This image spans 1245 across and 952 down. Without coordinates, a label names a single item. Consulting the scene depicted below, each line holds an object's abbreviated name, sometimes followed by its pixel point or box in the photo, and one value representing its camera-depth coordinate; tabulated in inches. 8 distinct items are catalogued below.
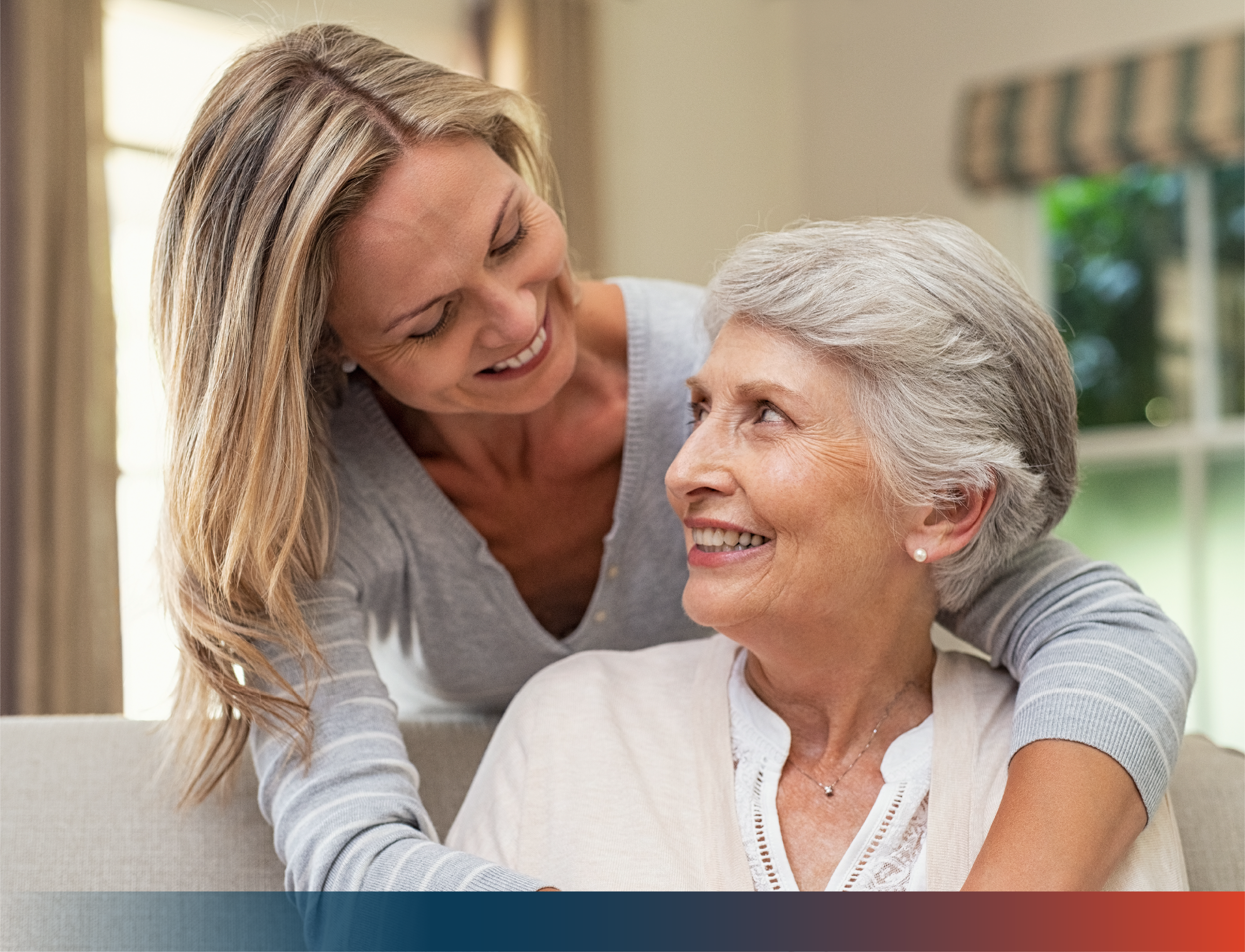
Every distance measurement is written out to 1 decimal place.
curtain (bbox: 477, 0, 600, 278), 189.6
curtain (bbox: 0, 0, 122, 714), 140.2
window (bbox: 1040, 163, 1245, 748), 191.3
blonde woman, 50.3
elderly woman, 53.8
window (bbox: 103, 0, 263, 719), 149.8
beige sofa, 62.1
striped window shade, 188.2
